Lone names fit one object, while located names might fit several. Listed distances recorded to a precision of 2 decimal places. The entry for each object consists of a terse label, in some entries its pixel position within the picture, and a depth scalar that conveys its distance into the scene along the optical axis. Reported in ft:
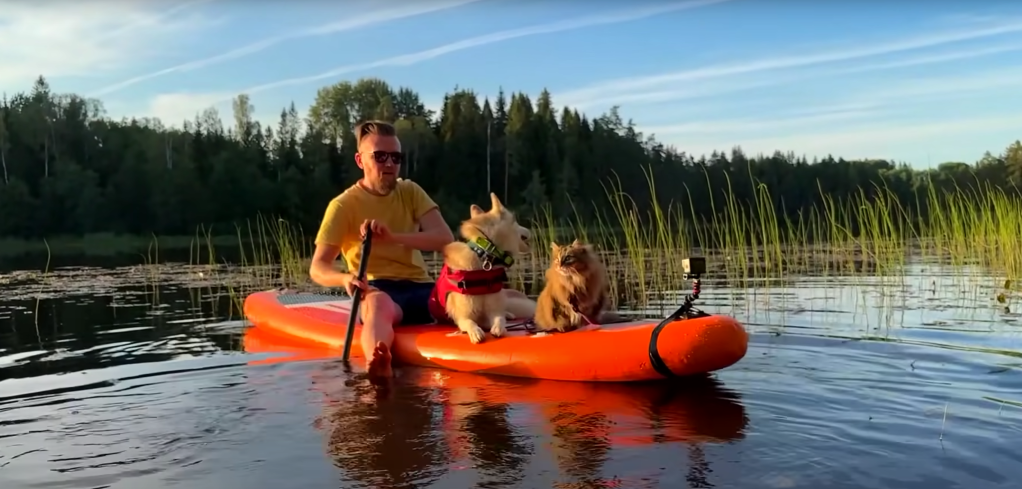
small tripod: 14.28
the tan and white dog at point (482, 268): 17.28
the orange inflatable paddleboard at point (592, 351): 14.69
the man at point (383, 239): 18.25
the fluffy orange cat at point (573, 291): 16.10
